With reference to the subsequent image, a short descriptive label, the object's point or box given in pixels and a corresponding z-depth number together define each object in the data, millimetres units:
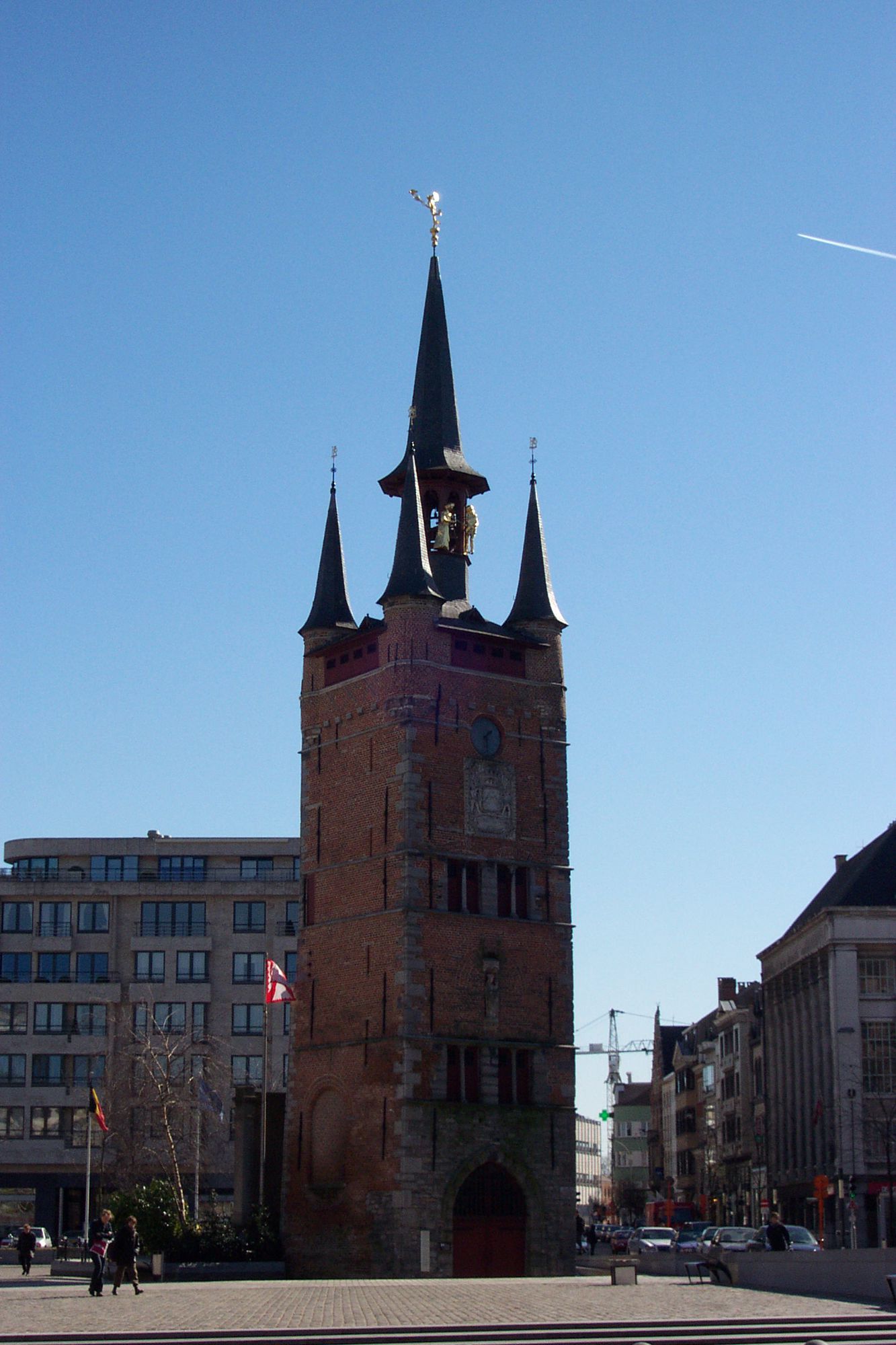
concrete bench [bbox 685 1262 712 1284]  41781
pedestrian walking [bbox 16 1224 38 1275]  54906
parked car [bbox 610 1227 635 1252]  74488
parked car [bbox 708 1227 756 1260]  51781
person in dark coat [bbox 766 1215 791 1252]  39531
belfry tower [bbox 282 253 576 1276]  50688
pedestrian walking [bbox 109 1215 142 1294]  39062
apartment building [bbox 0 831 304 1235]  85812
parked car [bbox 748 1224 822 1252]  46344
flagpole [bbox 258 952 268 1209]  54375
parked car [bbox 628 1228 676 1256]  61156
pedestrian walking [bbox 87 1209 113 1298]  38812
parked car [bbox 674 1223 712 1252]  60219
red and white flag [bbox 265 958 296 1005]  54781
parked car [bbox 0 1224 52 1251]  77562
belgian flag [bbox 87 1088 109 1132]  60156
